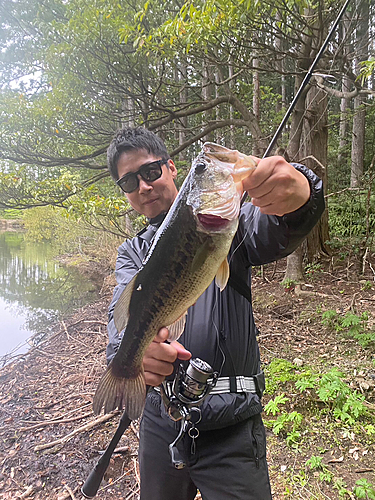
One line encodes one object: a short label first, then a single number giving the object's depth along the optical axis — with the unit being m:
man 1.45
